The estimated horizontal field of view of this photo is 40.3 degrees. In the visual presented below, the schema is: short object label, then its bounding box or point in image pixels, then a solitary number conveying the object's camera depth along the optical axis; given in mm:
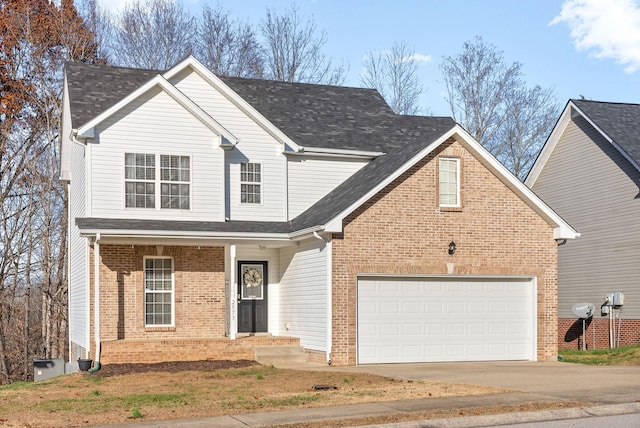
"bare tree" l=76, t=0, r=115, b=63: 42122
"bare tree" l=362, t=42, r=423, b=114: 47125
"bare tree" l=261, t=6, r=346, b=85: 45812
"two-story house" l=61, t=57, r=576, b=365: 22484
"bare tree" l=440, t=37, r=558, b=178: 45531
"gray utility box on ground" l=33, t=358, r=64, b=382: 24833
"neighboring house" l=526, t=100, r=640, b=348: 29047
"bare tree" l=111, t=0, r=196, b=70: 43688
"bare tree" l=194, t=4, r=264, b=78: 45625
